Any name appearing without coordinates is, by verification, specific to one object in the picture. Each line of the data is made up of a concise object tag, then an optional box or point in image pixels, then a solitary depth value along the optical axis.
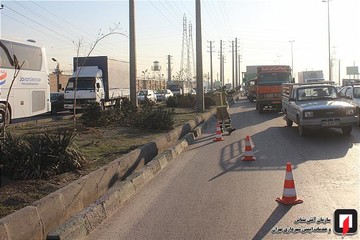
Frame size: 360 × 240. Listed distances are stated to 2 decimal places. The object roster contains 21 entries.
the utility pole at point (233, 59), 90.45
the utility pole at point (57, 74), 53.12
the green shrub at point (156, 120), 16.58
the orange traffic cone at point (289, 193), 6.57
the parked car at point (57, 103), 32.12
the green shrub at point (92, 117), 16.78
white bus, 16.48
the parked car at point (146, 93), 43.10
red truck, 27.39
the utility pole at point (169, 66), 109.65
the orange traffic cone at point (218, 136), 15.13
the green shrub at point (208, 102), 35.44
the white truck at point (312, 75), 53.42
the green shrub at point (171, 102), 34.56
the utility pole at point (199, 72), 28.59
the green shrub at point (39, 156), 7.38
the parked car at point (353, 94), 17.41
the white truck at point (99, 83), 28.33
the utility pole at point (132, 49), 23.55
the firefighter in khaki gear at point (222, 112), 17.14
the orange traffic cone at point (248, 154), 10.59
